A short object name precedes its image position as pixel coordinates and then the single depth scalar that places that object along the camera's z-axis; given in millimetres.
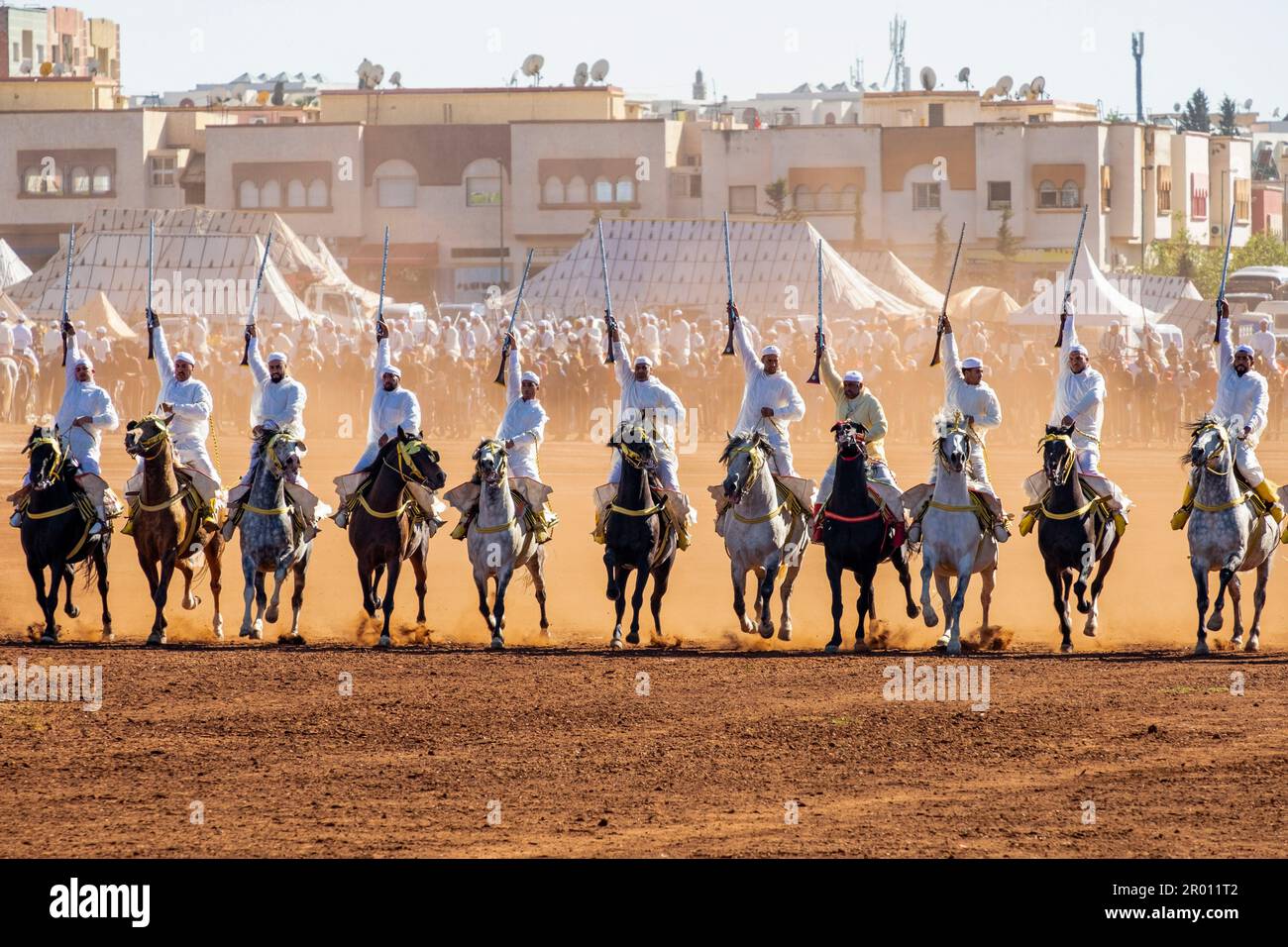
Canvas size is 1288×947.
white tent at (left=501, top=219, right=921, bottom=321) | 52875
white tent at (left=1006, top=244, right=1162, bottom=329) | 48094
